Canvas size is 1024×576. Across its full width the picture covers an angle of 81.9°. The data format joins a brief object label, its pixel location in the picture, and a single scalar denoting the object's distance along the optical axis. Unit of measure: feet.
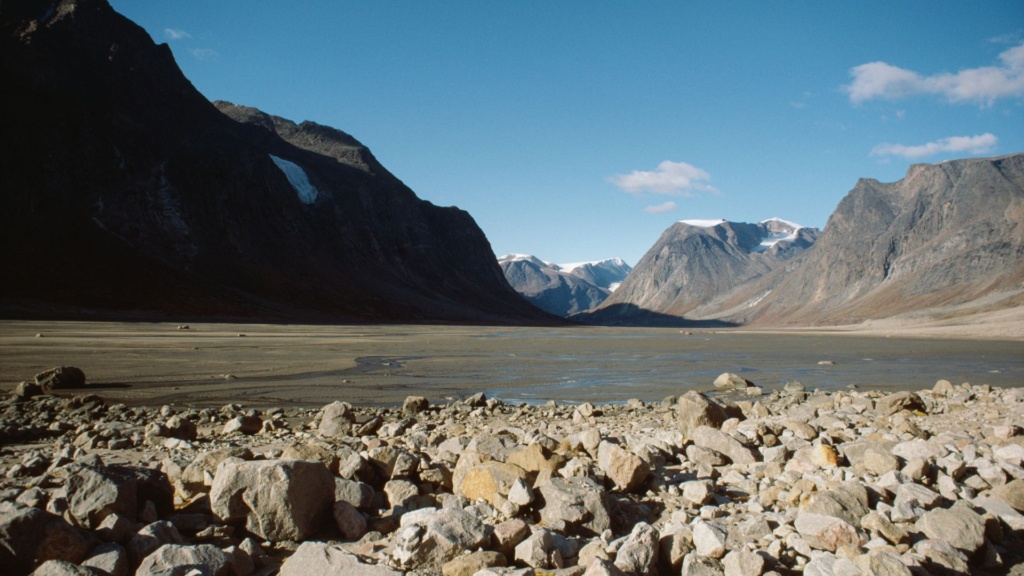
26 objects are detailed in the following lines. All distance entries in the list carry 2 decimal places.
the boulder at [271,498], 16.05
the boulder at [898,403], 39.19
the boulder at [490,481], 18.57
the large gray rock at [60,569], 12.25
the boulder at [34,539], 13.20
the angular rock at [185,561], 12.92
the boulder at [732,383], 64.63
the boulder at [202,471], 18.33
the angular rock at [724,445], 24.22
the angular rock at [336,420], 32.17
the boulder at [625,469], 20.33
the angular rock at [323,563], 13.89
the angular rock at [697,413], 30.53
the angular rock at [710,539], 15.12
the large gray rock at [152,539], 13.99
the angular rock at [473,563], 13.99
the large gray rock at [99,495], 14.93
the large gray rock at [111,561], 13.16
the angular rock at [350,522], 16.62
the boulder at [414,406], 43.34
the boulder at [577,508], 16.80
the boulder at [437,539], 14.47
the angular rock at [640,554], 14.46
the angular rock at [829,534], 15.58
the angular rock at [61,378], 48.27
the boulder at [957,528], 16.14
